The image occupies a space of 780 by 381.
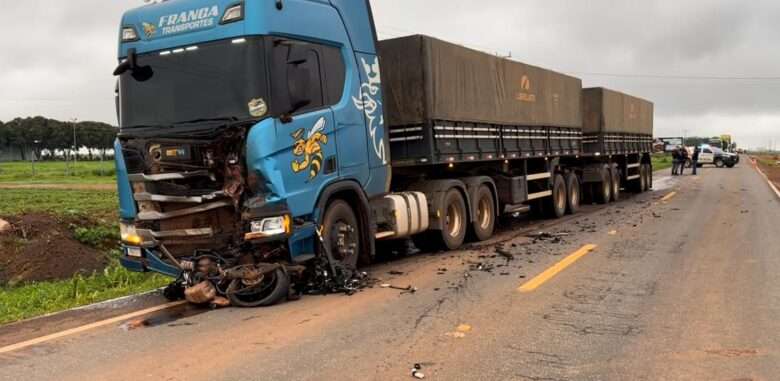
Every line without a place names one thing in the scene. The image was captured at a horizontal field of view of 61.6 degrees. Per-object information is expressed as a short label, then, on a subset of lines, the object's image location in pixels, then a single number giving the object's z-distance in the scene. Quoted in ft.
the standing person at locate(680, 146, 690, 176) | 126.02
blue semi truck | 21.21
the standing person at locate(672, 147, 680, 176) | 126.00
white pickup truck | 169.37
